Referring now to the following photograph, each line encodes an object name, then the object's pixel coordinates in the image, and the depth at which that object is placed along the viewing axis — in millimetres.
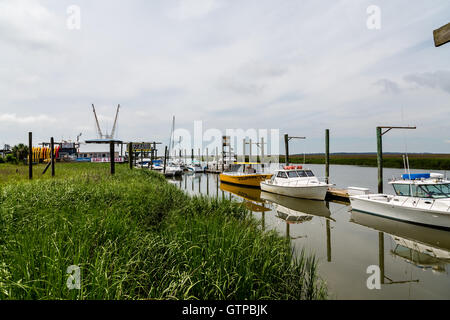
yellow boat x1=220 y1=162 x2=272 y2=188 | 26766
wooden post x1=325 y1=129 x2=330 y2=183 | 23095
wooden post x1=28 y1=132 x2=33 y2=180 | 17447
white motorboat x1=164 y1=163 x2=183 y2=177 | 46125
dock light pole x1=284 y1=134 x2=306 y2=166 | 28969
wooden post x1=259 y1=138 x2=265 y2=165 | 37162
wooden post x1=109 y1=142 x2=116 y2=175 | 18391
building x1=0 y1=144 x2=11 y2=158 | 52328
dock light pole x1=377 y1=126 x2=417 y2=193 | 17647
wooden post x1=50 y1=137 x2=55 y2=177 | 17648
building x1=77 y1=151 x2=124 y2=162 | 57522
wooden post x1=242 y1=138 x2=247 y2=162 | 43459
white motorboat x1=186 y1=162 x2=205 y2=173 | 58047
